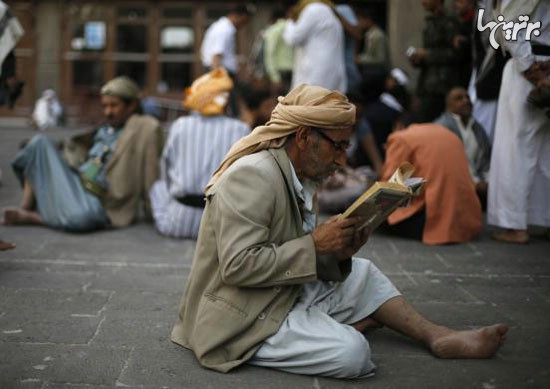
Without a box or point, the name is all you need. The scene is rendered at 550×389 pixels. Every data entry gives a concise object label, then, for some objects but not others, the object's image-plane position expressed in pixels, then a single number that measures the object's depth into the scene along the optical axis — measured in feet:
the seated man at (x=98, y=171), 20.39
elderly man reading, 9.70
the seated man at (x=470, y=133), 21.63
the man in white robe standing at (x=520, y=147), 17.30
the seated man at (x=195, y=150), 19.74
